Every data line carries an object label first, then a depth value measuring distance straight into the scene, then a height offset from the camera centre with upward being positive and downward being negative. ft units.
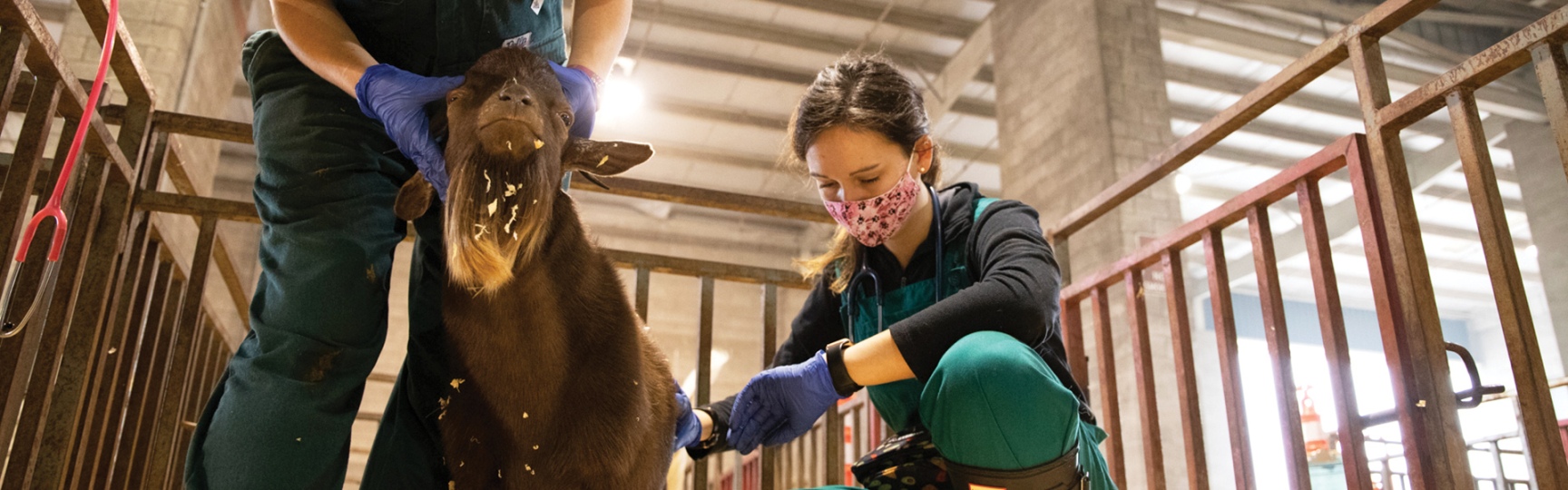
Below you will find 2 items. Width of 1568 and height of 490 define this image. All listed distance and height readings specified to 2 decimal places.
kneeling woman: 5.49 +1.39
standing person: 5.30 +1.70
